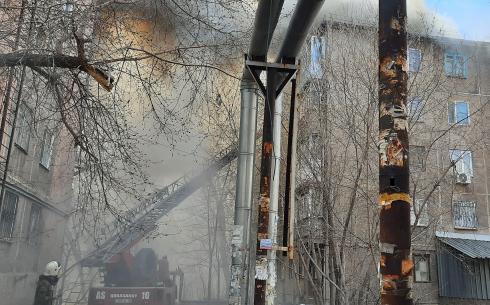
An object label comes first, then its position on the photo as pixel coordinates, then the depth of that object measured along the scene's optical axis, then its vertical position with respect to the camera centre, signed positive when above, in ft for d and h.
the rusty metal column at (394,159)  9.35 +2.56
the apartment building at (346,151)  39.19 +11.79
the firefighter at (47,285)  32.53 -0.85
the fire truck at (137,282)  47.19 -0.56
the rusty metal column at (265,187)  20.92 +4.18
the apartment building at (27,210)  43.29 +6.56
